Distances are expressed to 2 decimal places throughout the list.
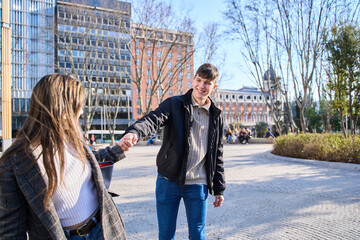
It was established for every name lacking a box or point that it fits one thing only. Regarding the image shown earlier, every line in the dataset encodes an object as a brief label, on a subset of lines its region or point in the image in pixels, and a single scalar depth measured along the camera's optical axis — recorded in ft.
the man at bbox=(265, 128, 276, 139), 78.55
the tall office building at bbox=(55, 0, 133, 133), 64.95
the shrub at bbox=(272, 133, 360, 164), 28.74
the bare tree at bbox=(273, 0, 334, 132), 49.19
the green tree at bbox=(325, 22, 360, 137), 38.01
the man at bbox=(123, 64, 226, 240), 7.32
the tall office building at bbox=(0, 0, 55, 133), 171.37
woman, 4.15
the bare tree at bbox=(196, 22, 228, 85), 73.41
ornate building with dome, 256.32
